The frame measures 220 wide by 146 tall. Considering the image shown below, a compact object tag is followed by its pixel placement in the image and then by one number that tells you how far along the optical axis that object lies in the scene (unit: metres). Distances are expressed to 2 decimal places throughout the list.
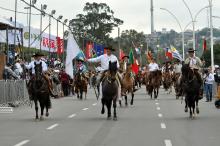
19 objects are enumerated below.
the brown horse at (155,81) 37.91
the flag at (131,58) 34.64
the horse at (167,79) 43.81
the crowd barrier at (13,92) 28.77
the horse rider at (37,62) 21.80
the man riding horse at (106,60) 21.95
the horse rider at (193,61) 22.20
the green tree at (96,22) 146.38
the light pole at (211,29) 50.05
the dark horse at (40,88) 21.62
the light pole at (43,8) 48.16
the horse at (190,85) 21.64
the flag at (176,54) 38.44
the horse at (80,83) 38.78
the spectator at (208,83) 35.59
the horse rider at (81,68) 39.67
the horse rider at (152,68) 38.05
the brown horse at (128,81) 29.55
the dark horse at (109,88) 21.48
